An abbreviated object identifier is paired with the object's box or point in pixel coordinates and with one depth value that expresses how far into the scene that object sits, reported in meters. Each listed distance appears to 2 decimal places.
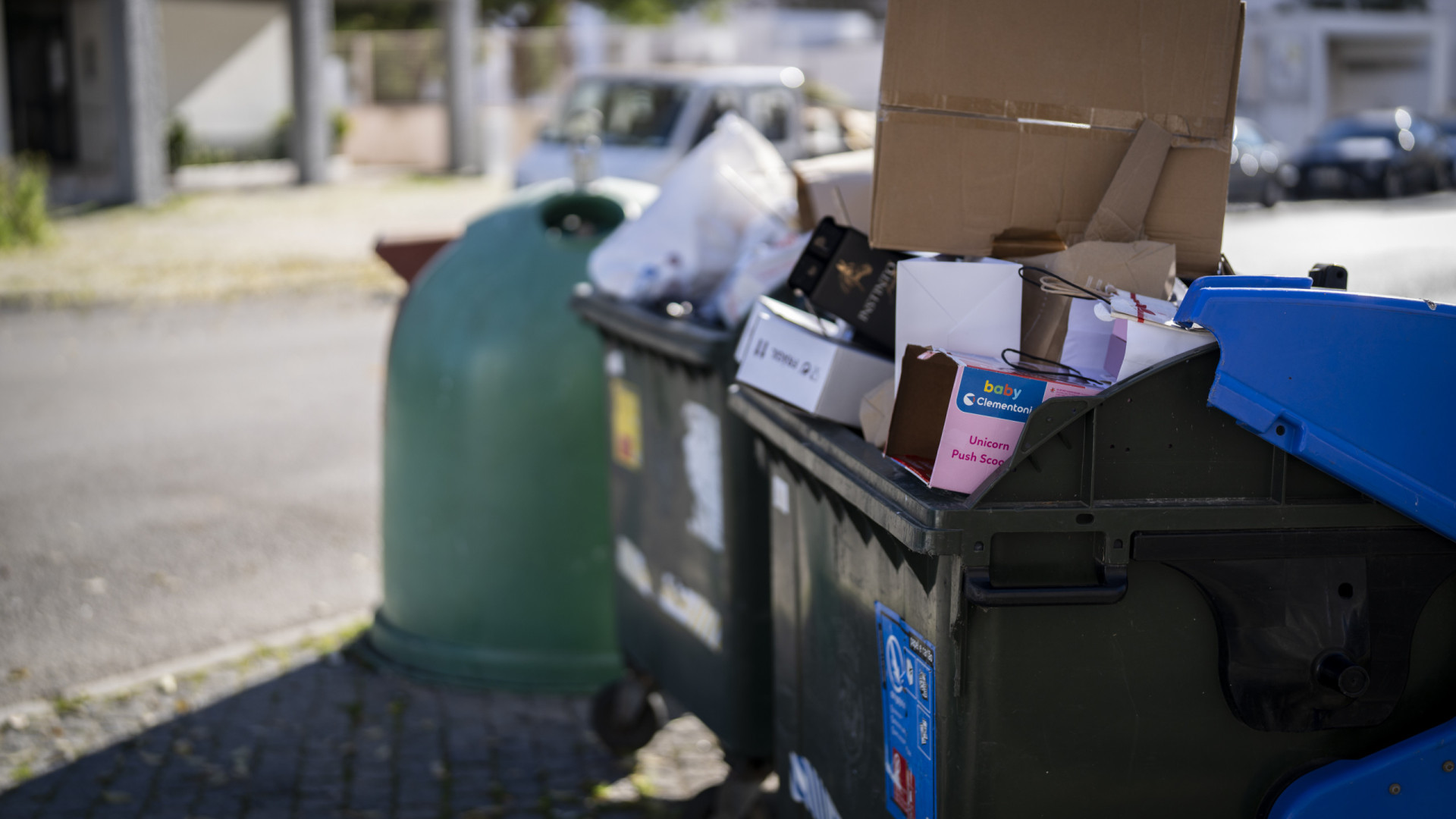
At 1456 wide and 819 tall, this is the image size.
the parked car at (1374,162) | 22.31
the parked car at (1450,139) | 23.20
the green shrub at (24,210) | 14.50
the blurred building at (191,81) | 22.20
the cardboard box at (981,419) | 2.04
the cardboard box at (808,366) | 2.52
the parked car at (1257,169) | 20.33
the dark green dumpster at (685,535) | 3.11
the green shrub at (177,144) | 22.22
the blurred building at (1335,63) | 33.62
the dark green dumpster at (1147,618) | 2.00
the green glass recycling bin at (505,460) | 4.12
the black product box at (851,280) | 2.66
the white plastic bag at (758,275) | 3.07
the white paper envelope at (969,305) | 2.27
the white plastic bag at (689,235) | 3.57
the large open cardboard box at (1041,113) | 2.39
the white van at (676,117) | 13.80
